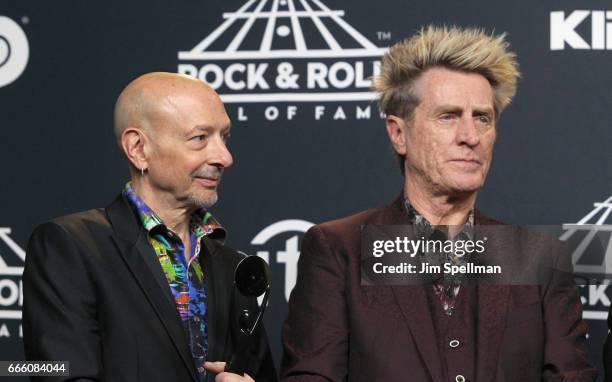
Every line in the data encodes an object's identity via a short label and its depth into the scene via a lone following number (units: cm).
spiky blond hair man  319
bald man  321
